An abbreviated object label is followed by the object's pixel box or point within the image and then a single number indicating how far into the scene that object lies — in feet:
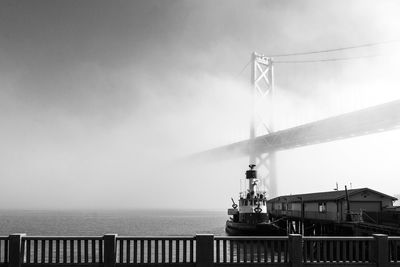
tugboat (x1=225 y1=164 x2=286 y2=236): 164.65
